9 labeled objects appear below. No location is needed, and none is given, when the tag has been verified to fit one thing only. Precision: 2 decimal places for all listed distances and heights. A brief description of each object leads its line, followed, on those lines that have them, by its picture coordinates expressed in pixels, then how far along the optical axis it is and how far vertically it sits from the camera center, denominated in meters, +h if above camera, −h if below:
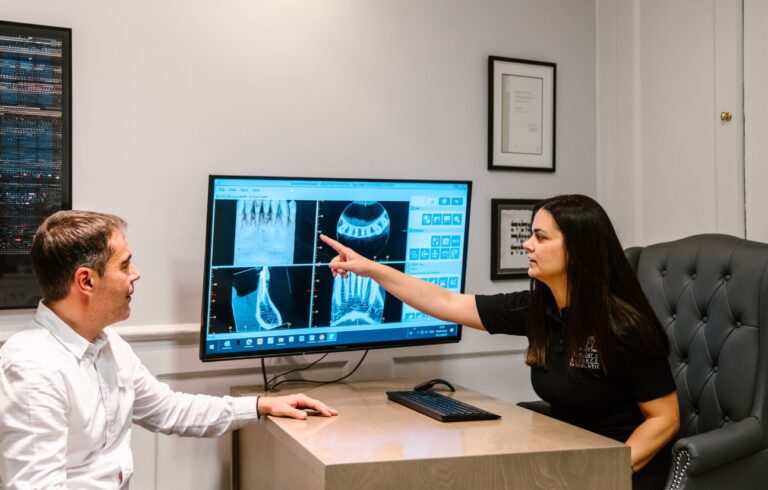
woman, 2.03 -0.25
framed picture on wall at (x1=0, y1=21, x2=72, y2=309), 2.28 +0.31
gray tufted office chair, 2.05 -0.30
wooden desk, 1.65 -0.46
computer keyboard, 2.04 -0.44
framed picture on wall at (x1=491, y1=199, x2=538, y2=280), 3.04 +0.04
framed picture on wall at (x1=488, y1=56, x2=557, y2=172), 3.04 +0.53
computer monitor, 2.32 -0.04
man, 1.53 -0.27
